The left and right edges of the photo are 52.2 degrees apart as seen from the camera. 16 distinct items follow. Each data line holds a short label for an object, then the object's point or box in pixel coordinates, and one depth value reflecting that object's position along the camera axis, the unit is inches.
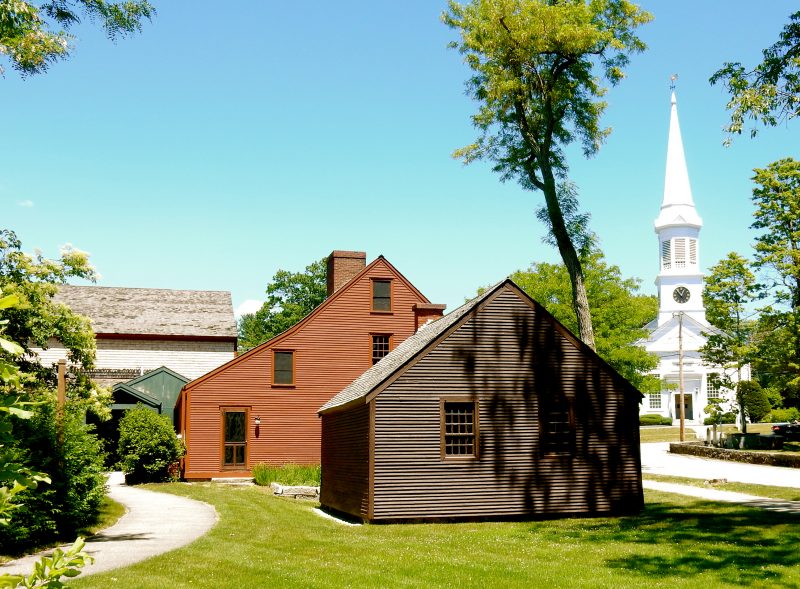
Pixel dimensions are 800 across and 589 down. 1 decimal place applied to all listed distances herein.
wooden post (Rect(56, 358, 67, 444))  749.3
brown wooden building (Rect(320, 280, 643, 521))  842.8
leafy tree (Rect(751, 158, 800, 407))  1738.4
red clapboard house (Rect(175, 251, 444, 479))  1414.9
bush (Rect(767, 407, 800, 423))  2669.8
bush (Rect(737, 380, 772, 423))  2755.9
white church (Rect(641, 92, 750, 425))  3068.4
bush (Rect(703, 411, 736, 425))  1980.8
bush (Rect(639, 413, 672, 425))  2886.3
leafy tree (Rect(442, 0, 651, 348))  1127.0
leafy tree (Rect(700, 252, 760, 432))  1871.3
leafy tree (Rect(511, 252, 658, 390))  1945.5
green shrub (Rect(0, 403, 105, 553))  670.5
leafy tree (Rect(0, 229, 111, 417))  891.4
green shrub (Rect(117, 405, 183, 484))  1310.3
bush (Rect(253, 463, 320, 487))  1322.6
